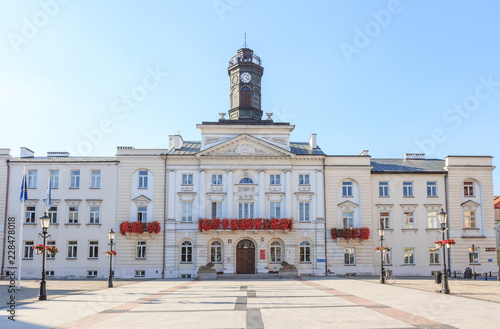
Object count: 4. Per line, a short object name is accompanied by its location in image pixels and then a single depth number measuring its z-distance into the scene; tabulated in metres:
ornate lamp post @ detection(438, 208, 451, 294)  25.77
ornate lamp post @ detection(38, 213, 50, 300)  23.56
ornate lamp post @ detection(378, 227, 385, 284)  36.94
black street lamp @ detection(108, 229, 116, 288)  32.56
